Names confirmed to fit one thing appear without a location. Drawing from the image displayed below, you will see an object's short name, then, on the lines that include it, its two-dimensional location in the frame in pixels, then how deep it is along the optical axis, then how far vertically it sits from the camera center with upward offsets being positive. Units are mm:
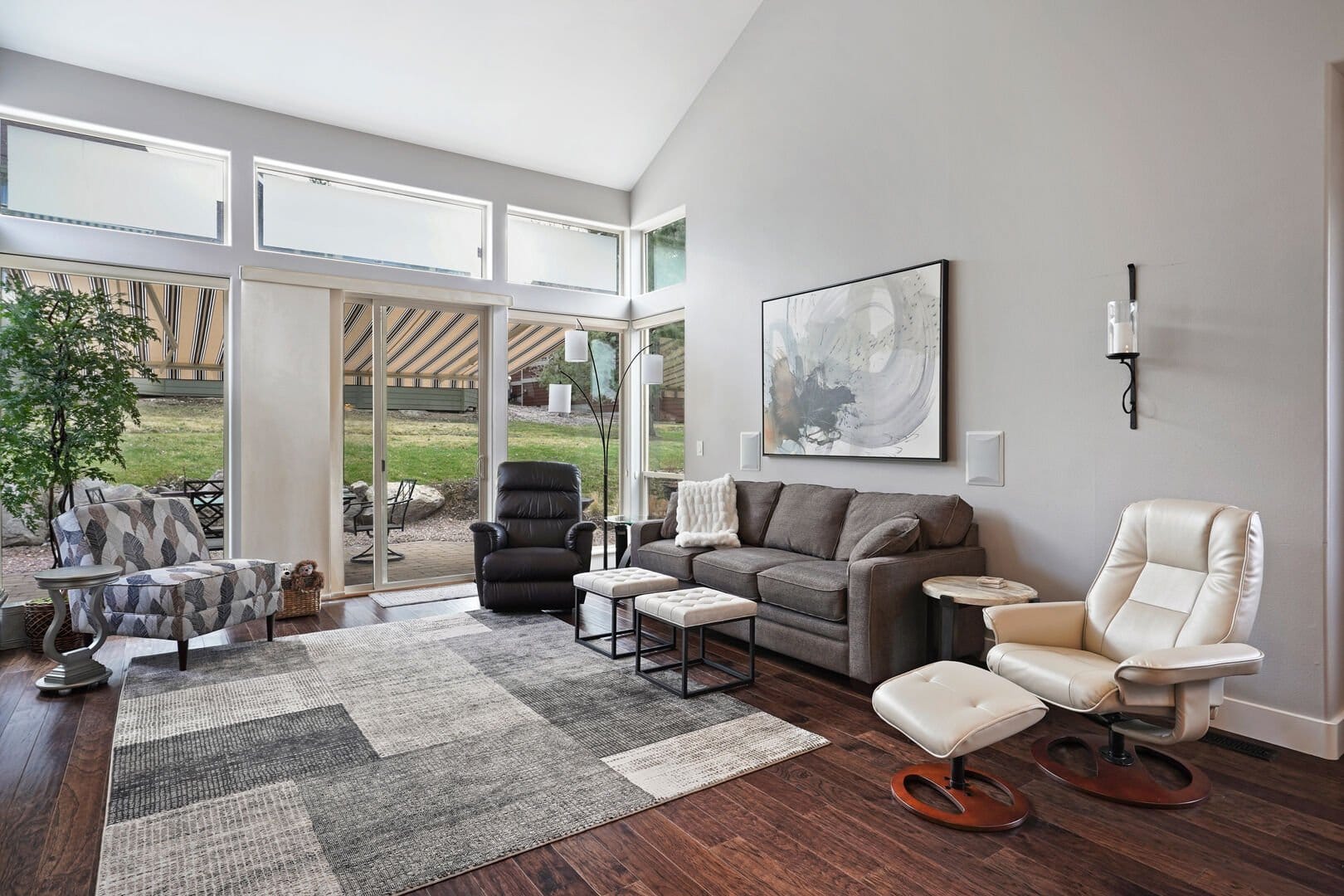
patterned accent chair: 3814 -693
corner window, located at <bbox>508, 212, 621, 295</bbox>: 6722 +1797
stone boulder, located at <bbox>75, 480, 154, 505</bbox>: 4762 -301
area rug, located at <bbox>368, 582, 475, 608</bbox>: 5562 -1168
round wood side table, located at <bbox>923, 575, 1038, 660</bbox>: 3318 -688
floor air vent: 2888 -1211
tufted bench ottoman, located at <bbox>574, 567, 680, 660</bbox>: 3982 -770
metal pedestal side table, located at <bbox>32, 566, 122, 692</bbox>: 3533 -900
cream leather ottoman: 2271 -878
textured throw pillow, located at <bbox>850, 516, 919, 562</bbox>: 3695 -477
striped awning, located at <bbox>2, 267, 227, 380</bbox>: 5023 +881
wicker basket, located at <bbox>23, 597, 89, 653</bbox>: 4324 -1052
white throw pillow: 5059 -456
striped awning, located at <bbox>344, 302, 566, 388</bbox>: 5945 +835
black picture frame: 4203 +435
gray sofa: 3496 -683
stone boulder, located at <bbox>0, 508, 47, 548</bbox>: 4629 -556
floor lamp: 5965 +576
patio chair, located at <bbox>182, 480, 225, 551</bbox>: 5289 -414
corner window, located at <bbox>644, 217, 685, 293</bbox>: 6664 +1767
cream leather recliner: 2373 -696
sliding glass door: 5941 +31
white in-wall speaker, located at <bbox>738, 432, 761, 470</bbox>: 5637 -47
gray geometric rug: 2150 -1183
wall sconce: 3287 +476
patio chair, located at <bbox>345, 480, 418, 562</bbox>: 5973 -566
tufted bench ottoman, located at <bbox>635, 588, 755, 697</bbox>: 3504 -814
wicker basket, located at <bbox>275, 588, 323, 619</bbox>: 5047 -1082
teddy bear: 5074 -904
